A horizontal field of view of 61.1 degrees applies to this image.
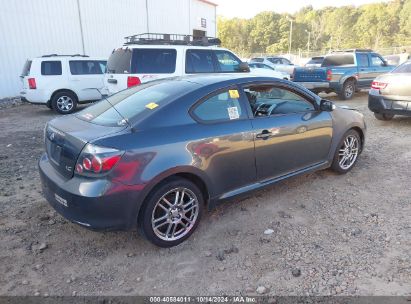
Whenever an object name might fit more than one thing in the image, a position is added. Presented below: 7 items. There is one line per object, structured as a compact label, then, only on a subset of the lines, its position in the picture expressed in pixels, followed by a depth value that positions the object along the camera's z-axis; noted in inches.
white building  554.6
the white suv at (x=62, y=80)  411.8
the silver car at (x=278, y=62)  839.1
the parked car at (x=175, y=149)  116.0
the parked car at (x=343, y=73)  469.4
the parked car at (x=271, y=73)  481.7
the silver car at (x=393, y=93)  292.7
